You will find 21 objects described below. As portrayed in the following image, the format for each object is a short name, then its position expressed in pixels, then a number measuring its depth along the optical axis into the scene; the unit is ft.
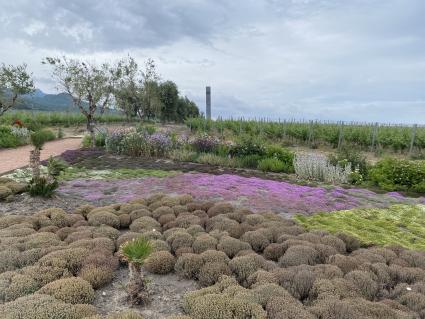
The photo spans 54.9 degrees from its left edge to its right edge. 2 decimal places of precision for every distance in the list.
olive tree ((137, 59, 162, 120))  108.47
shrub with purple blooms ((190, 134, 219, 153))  48.37
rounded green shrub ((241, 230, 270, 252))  15.84
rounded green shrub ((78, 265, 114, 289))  12.19
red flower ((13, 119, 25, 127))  68.95
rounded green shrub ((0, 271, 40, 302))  11.19
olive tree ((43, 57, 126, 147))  64.44
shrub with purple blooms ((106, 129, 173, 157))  49.32
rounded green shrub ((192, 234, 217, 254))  14.87
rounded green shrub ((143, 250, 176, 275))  13.51
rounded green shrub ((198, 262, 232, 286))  12.68
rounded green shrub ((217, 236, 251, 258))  14.71
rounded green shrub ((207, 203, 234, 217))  19.86
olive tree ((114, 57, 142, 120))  102.63
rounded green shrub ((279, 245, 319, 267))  14.06
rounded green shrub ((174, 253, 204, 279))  13.29
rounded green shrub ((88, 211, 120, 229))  18.01
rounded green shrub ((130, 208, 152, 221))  18.96
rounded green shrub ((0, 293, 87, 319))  9.89
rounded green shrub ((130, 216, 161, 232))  17.35
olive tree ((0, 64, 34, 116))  78.79
